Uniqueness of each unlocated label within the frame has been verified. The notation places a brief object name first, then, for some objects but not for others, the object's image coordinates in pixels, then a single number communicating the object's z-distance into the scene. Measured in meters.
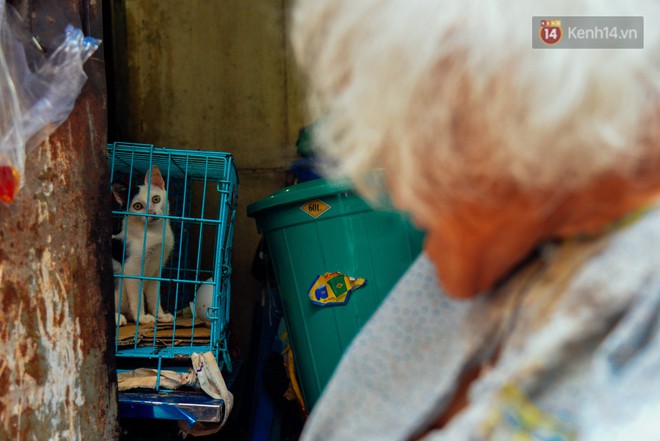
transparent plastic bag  1.41
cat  2.85
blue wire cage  2.27
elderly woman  0.59
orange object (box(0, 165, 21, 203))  1.39
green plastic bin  1.97
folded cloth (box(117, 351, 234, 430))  2.12
